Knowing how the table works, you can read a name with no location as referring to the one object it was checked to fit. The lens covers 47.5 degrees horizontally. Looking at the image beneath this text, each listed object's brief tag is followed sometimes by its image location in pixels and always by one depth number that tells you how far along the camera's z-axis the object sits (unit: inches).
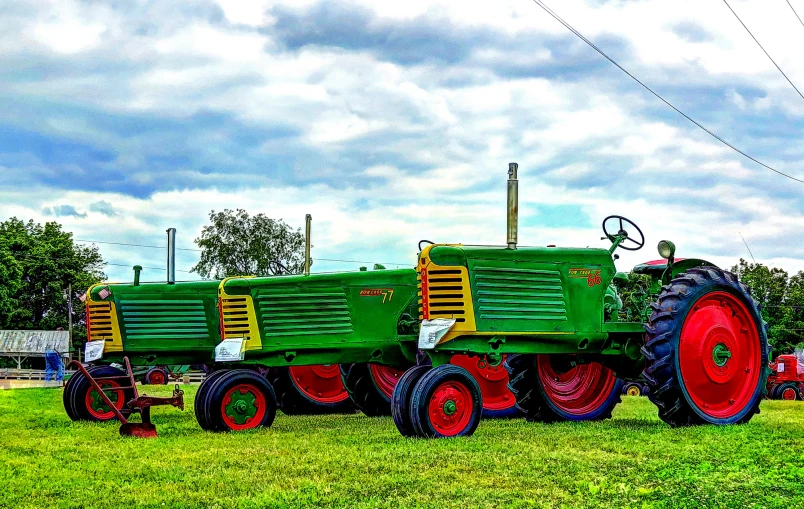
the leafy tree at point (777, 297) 2177.8
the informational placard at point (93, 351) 554.6
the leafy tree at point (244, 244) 2027.6
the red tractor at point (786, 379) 1134.4
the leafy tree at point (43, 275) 2336.4
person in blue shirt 1648.6
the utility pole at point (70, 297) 2188.2
